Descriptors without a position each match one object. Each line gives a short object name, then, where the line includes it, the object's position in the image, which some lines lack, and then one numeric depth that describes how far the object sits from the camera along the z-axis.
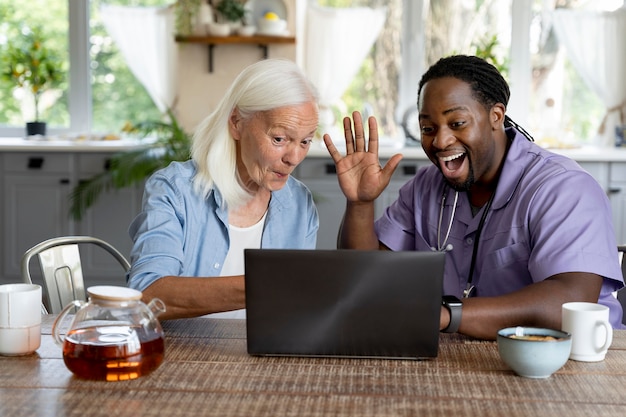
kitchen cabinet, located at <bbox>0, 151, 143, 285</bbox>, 4.82
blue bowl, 1.42
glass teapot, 1.39
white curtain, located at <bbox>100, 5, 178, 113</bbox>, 5.21
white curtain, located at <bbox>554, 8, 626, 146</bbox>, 5.08
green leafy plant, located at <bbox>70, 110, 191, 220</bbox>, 4.54
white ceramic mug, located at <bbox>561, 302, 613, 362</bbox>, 1.53
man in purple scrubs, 1.75
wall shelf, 4.92
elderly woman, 2.04
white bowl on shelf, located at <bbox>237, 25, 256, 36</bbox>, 4.93
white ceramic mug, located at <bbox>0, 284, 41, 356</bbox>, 1.55
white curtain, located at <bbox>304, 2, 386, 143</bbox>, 5.14
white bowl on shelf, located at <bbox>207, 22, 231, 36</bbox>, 4.92
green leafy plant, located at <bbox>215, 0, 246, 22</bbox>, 4.95
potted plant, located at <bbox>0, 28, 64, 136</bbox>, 5.29
